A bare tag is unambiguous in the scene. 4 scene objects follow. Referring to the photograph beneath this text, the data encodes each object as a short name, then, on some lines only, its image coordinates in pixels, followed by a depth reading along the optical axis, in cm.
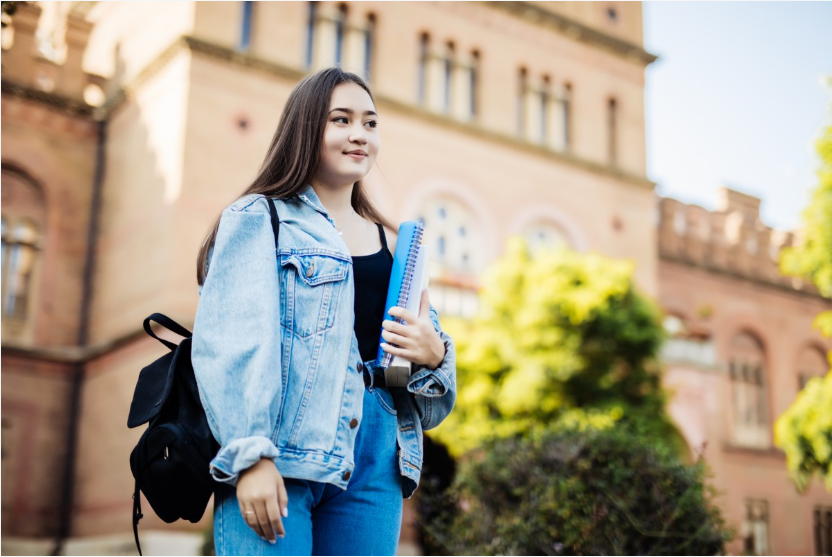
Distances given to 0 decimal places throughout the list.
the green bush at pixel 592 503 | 593
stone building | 1430
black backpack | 205
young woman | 200
